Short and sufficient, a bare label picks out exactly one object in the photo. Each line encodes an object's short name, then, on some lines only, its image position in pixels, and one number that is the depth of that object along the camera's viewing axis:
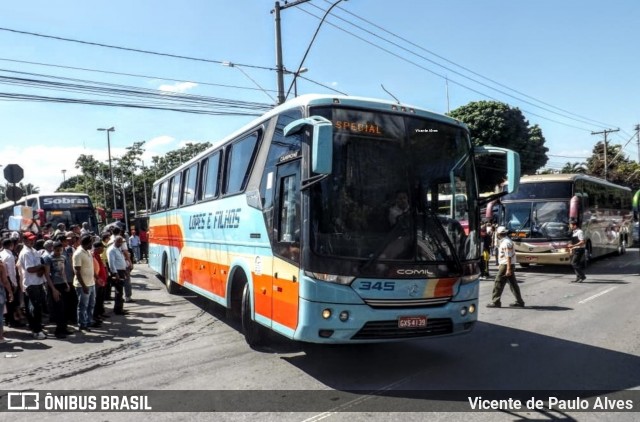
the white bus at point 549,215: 16.77
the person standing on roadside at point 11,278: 9.07
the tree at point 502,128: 33.41
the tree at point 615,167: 54.41
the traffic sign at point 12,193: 13.11
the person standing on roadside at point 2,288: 8.04
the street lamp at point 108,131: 45.19
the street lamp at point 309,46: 14.73
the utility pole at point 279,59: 17.03
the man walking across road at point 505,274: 10.62
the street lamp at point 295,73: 16.71
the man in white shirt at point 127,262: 11.76
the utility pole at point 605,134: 49.45
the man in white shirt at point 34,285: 8.67
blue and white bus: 5.45
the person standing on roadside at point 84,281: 9.04
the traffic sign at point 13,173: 12.54
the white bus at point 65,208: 21.86
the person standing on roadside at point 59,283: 8.78
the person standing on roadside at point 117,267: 10.98
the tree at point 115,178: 64.88
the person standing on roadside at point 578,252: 14.53
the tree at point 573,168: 57.16
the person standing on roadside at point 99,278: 10.24
